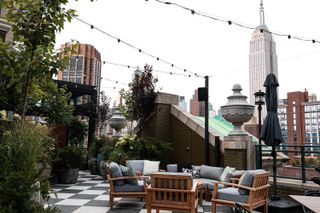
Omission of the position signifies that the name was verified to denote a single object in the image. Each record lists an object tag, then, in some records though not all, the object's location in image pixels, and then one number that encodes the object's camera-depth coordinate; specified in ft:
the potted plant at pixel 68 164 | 24.45
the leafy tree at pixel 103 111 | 37.50
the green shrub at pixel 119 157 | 25.04
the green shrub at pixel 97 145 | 31.78
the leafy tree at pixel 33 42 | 10.03
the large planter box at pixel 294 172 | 17.93
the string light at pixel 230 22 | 18.32
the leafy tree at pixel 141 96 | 28.50
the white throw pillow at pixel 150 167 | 21.96
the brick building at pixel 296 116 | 216.74
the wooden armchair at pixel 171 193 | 12.84
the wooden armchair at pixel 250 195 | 13.52
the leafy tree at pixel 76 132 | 34.14
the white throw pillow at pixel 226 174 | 17.84
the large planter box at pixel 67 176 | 24.53
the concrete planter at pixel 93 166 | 31.35
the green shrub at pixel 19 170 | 8.33
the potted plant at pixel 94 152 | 31.63
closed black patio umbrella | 16.80
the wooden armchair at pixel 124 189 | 16.07
